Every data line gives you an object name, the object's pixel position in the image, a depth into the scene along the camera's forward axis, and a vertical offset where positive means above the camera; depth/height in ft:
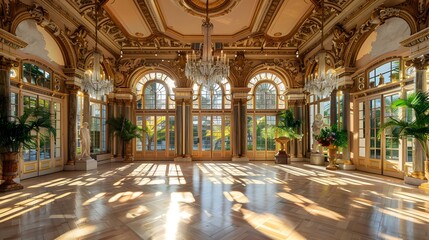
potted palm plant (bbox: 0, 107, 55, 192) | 15.40 -1.52
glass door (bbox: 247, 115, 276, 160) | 34.60 -2.83
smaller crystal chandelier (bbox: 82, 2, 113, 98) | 19.73 +3.55
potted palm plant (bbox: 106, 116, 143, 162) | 31.68 -1.23
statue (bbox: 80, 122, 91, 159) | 24.77 -2.32
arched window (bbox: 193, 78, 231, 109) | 35.29 +3.94
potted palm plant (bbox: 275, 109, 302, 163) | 30.63 -1.64
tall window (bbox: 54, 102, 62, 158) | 23.53 -0.76
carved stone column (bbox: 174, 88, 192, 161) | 33.85 -0.02
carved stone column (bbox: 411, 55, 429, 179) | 16.83 +2.61
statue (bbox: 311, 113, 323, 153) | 27.47 -0.44
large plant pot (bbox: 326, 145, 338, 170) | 24.60 -4.27
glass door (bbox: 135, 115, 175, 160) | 34.71 -2.82
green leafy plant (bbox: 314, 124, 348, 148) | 24.02 -1.89
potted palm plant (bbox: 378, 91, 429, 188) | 15.11 -0.19
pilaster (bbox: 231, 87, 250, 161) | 33.55 -0.20
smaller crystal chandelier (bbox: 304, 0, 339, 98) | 19.83 +3.67
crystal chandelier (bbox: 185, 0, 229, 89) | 16.78 +4.26
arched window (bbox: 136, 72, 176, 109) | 35.35 +5.00
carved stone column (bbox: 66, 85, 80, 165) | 24.47 -0.45
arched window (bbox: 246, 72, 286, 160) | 34.68 +1.76
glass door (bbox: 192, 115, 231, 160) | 34.63 -2.66
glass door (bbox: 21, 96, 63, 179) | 20.10 -3.20
